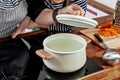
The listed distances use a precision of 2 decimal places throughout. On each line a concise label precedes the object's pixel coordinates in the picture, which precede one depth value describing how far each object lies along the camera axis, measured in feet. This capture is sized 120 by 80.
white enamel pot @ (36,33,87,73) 2.10
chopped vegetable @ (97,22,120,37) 3.06
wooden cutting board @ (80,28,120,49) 2.82
